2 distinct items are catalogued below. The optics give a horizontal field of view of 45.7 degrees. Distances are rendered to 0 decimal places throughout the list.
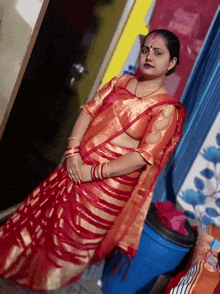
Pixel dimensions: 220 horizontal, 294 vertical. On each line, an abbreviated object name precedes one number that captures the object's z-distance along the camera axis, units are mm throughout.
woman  1152
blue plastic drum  1469
